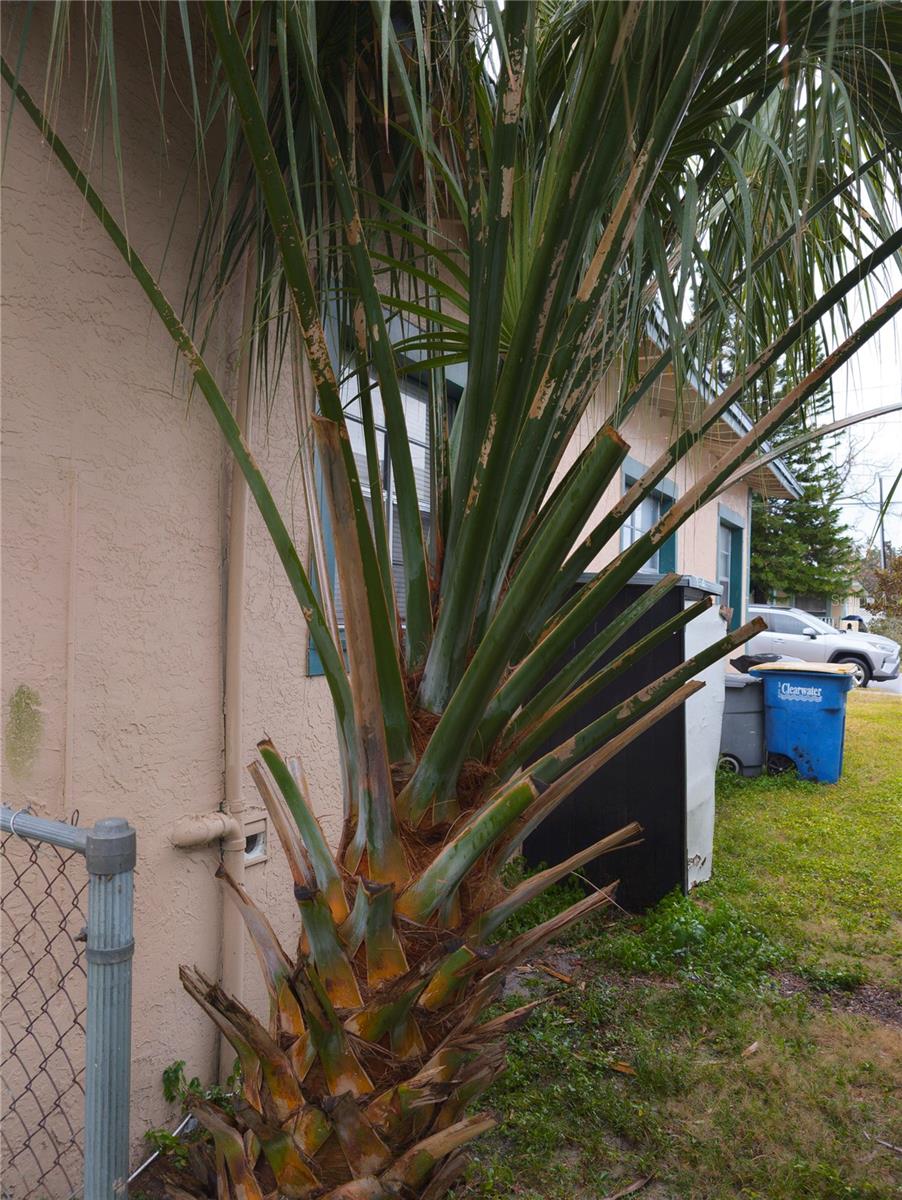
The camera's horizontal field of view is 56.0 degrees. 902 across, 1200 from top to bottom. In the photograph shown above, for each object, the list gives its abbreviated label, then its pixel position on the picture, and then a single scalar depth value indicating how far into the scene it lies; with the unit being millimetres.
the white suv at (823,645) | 18750
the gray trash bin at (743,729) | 8477
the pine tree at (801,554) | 29797
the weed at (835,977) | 4309
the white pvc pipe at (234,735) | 3051
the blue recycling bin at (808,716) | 8141
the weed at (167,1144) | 2686
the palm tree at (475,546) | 1471
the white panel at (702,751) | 5098
